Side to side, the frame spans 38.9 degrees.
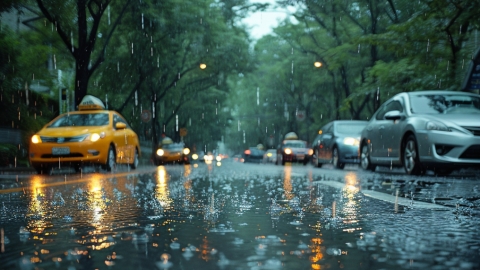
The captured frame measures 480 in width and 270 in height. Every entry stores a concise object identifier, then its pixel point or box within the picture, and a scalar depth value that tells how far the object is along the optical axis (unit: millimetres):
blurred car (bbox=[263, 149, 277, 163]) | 46756
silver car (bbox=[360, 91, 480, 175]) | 10992
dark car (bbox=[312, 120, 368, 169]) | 18969
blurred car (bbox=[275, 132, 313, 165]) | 33406
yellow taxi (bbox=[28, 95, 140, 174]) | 14406
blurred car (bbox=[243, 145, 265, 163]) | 53312
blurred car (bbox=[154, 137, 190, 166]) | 35969
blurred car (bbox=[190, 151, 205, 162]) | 70762
